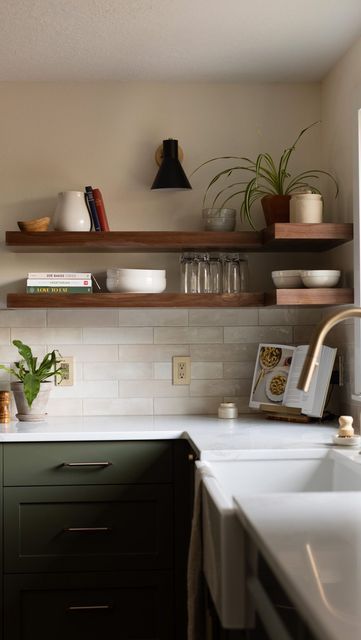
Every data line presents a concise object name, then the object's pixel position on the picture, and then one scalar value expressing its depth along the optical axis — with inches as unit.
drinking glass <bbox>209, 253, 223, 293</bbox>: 138.3
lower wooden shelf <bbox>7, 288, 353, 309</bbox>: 133.3
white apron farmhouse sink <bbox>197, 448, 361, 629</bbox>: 71.6
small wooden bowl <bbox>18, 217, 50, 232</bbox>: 136.5
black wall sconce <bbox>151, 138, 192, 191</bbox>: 140.4
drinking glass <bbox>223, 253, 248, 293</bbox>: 138.3
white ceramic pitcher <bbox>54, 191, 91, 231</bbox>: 137.4
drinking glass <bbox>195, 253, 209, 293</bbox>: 137.8
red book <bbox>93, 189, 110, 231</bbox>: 138.3
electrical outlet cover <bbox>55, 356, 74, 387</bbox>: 144.2
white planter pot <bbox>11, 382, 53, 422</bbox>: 135.9
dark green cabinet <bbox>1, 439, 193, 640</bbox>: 122.9
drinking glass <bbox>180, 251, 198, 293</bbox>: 137.6
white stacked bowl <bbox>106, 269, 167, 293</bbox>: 133.9
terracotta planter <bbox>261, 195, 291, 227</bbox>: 135.6
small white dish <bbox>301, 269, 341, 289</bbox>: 129.0
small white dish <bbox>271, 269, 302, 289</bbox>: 132.0
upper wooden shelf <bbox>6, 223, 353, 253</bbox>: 135.2
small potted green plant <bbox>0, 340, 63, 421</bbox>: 135.0
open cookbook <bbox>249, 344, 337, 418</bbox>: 132.0
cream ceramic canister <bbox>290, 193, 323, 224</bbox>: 131.3
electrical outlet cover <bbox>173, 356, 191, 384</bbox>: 145.5
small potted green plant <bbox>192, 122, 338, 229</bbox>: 145.3
